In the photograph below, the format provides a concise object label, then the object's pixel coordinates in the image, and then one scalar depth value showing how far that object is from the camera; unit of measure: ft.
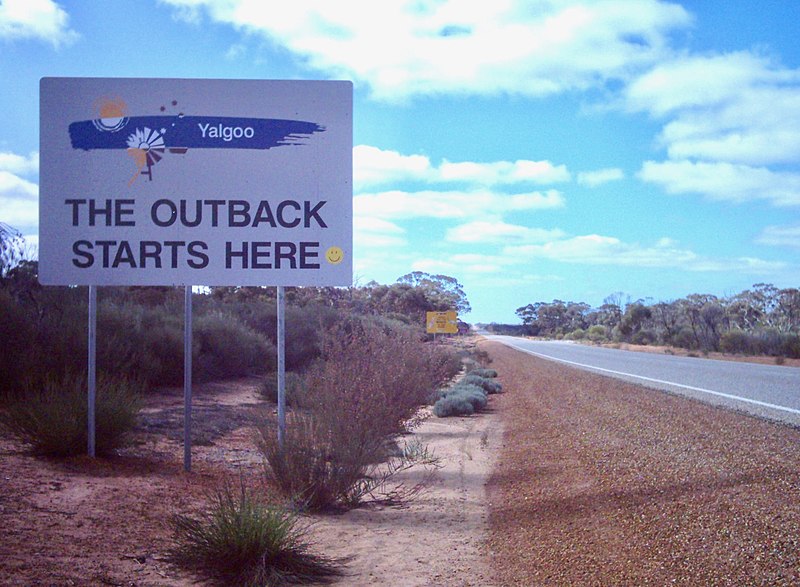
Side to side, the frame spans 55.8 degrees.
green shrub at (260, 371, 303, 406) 50.47
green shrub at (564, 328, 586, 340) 368.52
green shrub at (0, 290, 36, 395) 38.27
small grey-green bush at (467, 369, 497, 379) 87.95
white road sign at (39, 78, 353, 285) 29.53
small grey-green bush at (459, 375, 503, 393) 72.56
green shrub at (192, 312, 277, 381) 64.39
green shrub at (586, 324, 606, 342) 317.18
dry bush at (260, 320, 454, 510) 24.94
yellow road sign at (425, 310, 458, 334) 103.64
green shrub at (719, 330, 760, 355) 160.04
